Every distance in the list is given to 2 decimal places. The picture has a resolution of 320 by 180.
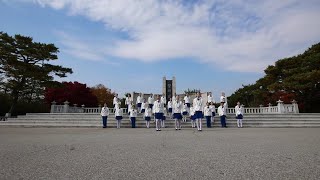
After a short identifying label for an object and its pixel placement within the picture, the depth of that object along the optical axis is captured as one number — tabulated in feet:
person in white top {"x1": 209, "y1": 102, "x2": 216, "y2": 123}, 56.24
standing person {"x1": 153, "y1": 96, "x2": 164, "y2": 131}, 46.02
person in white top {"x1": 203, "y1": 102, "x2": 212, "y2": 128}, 51.65
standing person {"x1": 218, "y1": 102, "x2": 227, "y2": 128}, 53.78
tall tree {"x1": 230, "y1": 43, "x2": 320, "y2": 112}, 80.69
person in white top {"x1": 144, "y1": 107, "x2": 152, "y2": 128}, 53.14
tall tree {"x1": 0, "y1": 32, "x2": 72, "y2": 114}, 75.66
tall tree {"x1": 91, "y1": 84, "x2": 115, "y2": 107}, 154.31
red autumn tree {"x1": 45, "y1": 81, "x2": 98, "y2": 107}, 105.60
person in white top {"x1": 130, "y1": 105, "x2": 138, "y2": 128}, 53.83
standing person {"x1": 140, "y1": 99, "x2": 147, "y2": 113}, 68.21
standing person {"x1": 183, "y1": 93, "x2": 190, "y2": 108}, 65.07
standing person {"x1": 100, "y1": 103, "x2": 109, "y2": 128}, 53.57
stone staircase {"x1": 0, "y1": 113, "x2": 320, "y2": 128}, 56.08
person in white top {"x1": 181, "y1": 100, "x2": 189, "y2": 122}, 56.12
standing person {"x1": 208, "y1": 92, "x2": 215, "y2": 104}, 64.63
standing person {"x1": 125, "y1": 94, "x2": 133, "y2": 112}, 62.71
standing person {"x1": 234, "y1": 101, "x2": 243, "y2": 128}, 53.52
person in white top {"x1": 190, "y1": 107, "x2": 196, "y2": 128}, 53.43
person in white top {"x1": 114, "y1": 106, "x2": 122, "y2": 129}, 52.80
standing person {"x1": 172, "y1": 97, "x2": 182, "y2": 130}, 46.42
